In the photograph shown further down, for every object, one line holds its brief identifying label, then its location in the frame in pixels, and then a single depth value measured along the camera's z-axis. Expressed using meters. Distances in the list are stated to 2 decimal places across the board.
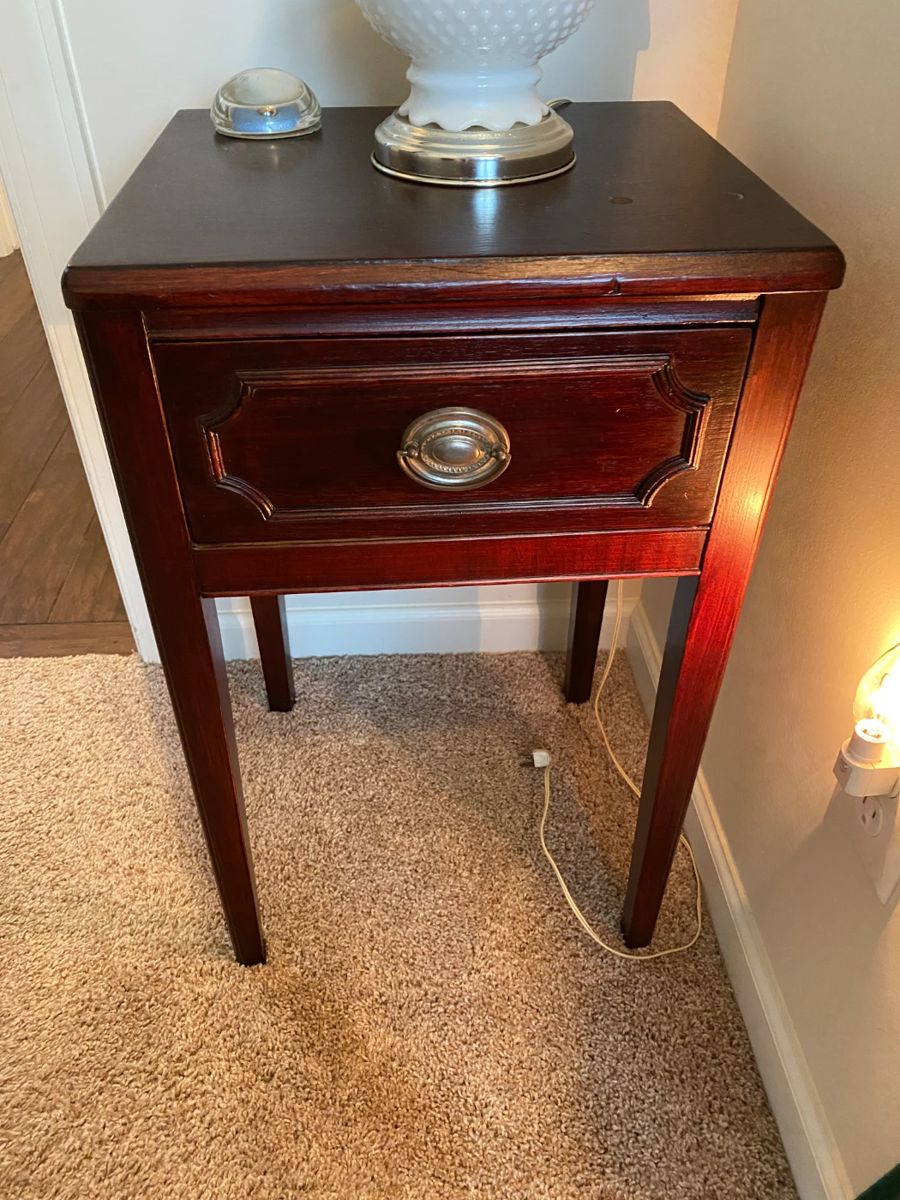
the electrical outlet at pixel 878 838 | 0.68
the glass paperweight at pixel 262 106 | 0.81
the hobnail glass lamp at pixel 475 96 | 0.65
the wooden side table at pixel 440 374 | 0.57
